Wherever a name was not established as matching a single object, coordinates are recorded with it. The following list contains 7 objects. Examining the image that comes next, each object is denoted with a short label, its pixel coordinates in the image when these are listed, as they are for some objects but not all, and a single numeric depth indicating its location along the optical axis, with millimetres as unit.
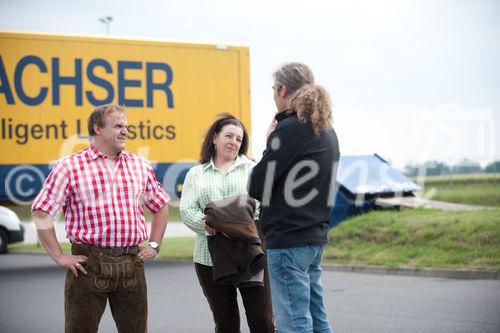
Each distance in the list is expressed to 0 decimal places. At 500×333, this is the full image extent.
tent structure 19062
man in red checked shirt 5109
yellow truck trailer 16312
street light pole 41000
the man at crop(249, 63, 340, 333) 4797
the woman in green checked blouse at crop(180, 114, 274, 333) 5746
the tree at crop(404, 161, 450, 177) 31434
